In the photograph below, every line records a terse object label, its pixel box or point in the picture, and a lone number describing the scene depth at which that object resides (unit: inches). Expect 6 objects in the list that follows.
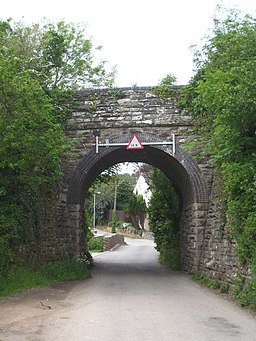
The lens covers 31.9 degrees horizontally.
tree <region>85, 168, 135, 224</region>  2462.6
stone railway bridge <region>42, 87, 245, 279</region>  564.7
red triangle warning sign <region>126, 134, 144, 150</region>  570.7
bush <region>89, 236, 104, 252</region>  1352.1
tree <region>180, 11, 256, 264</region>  347.9
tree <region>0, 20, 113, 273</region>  390.6
